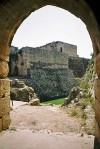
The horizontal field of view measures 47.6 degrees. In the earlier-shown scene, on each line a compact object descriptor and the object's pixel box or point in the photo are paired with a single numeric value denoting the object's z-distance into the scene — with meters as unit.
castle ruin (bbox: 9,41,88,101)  12.89
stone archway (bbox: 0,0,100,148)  1.65
